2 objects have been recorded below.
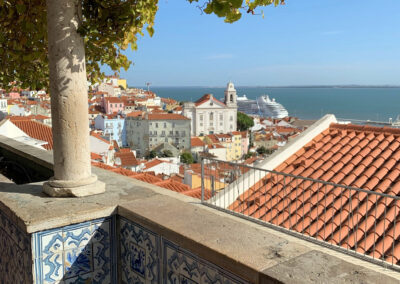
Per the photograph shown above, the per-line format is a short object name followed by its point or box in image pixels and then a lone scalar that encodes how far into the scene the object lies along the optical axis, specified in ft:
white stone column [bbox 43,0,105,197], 8.15
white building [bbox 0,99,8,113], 172.78
